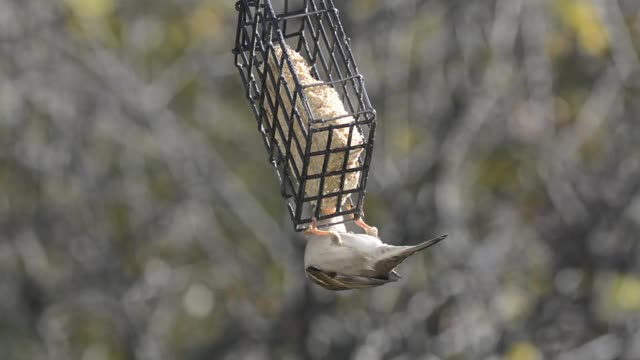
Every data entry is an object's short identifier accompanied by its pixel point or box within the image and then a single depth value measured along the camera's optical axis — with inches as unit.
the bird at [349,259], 211.6
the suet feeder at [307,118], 216.1
